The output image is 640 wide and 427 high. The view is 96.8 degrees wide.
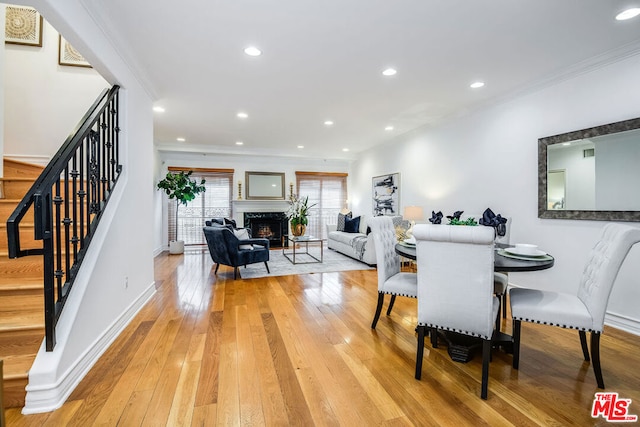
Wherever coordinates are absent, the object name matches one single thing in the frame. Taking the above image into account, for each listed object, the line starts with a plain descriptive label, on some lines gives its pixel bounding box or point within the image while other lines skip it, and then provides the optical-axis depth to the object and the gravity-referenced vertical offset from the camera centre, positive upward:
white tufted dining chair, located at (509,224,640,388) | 1.73 -0.61
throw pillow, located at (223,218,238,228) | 5.77 -0.19
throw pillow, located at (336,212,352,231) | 7.28 -0.19
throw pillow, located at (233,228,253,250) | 4.79 -0.38
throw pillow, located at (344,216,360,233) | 6.96 -0.30
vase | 5.96 -0.35
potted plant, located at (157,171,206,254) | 6.26 +0.54
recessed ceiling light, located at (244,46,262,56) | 2.69 +1.56
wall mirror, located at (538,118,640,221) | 2.65 +0.41
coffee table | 5.66 -0.96
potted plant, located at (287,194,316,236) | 7.82 +0.22
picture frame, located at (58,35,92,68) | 3.37 +1.87
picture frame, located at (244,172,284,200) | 7.79 +0.76
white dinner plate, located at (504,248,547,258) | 2.10 -0.30
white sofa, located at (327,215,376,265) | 5.33 -0.65
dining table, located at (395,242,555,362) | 1.88 -0.96
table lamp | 5.14 +0.00
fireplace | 7.73 -0.34
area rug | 4.84 -1.00
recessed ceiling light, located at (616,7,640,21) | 2.16 +1.55
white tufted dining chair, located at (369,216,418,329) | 2.49 -0.54
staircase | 1.60 -0.66
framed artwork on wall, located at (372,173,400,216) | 6.20 +0.43
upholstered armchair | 4.36 -0.59
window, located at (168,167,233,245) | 7.37 +0.20
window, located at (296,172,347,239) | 8.30 +0.53
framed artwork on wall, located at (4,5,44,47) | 3.28 +2.17
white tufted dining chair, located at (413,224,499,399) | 1.69 -0.43
